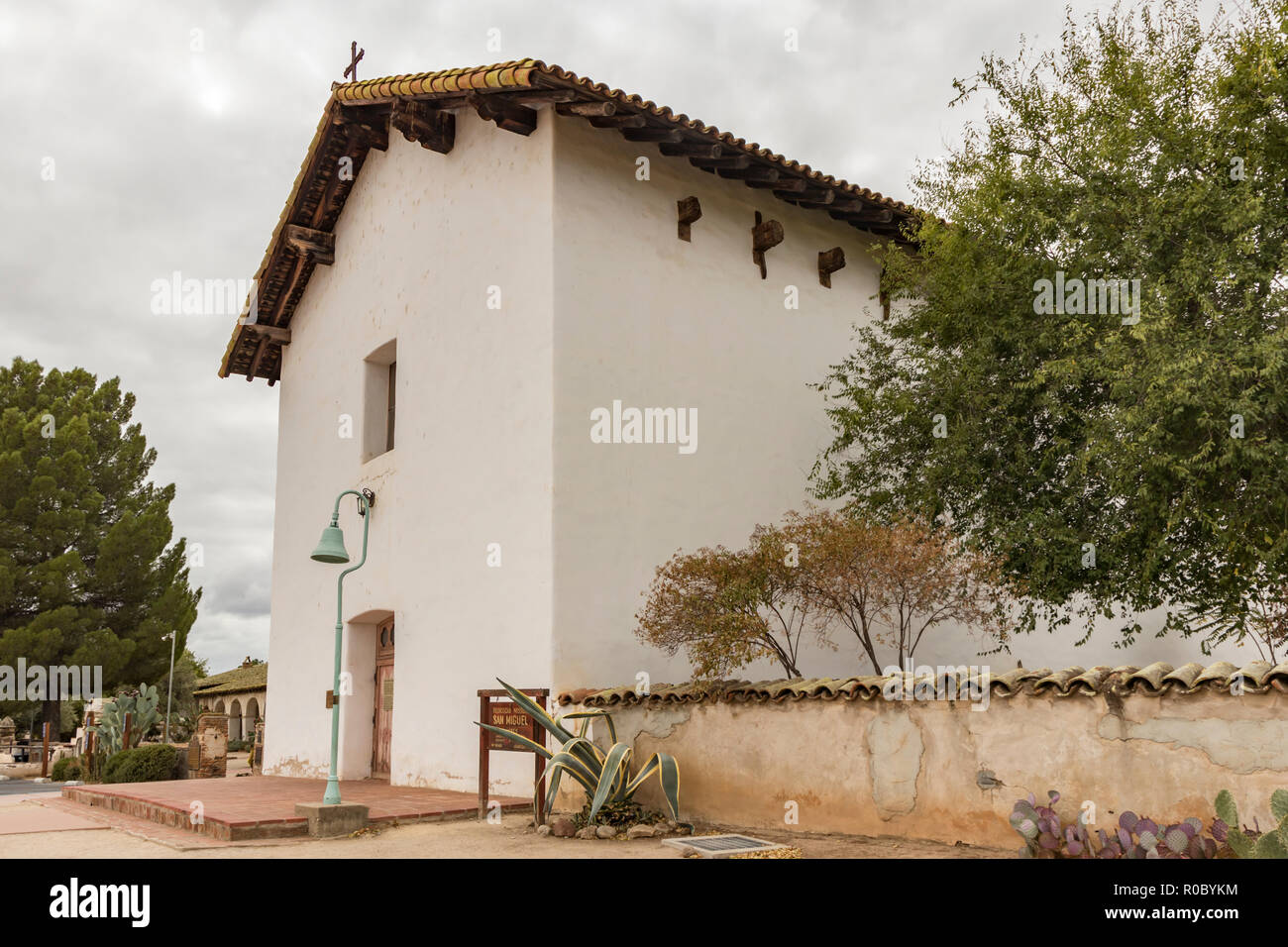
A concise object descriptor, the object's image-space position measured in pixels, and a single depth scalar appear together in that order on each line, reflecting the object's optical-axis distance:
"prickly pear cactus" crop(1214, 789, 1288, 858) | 4.72
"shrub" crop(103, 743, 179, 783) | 16.06
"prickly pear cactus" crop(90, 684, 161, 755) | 19.39
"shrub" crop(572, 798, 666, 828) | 8.09
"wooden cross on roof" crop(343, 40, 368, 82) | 14.42
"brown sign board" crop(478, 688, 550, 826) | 9.12
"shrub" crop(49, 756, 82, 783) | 20.94
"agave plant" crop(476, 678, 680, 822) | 8.02
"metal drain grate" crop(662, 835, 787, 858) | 6.86
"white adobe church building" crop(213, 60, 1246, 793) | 10.25
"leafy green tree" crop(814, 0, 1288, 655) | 8.80
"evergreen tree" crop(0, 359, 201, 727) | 30.00
